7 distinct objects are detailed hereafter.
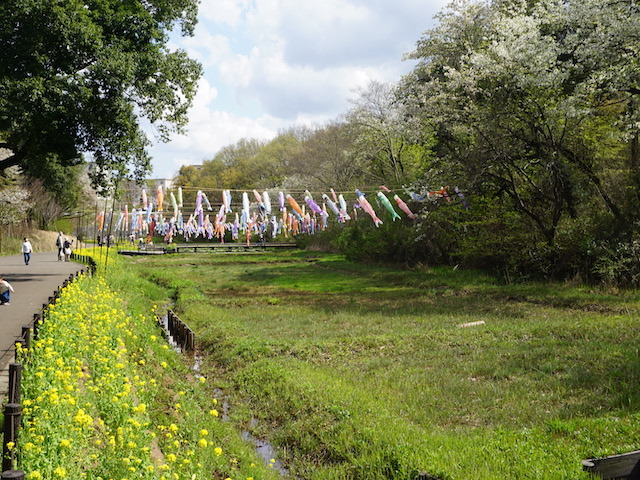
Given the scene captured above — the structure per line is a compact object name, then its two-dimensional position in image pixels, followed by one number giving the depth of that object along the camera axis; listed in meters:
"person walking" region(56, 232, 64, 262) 33.16
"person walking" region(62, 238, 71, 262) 33.75
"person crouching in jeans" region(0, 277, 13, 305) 14.33
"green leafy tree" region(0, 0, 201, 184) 16.25
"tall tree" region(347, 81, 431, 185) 41.56
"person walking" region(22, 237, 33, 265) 28.16
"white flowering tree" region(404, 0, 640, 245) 16.12
